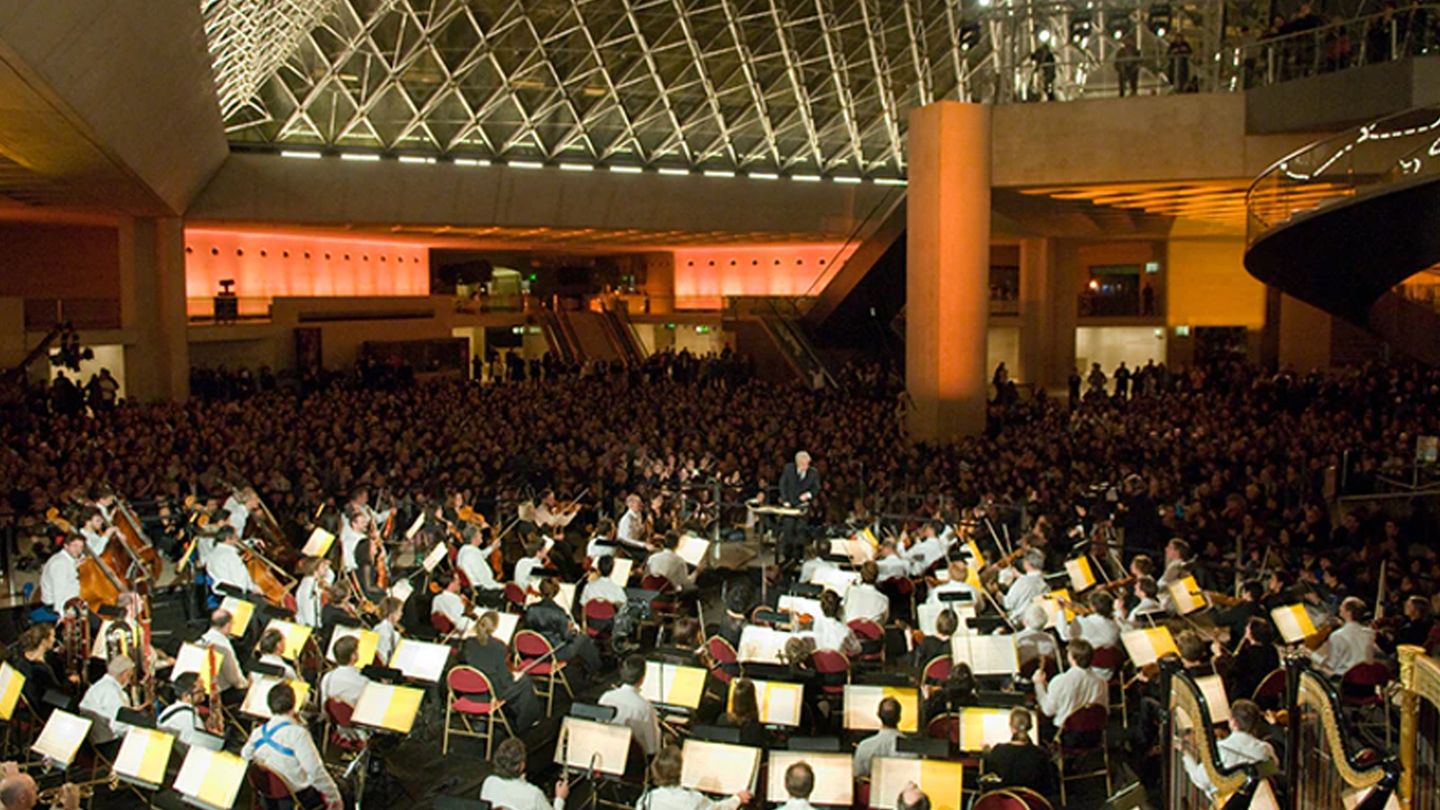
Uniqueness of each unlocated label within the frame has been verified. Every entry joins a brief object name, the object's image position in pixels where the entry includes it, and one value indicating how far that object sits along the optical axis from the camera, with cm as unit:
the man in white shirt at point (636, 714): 898
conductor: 1720
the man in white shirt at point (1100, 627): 1033
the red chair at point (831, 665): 1052
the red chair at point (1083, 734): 900
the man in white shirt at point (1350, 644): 979
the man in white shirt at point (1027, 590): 1171
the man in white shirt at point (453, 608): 1159
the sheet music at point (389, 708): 870
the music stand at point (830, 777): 767
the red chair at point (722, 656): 1044
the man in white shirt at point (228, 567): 1288
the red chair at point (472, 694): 973
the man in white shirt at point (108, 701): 903
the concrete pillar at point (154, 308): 3156
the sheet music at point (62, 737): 841
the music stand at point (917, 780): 748
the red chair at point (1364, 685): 964
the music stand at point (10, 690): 902
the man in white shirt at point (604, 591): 1222
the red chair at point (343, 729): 912
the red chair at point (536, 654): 1080
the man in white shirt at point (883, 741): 811
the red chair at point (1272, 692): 926
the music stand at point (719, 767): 779
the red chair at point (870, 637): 1154
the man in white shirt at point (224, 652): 996
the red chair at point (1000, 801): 707
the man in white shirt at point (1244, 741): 730
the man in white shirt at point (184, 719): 858
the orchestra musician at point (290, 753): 798
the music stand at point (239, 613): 1100
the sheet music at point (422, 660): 969
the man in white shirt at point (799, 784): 702
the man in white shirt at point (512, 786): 741
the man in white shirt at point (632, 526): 1520
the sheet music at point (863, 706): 902
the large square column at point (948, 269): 2409
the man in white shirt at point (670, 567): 1383
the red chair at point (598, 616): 1214
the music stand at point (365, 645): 1022
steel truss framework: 3653
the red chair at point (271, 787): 793
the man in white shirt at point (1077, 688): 905
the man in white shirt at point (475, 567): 1323
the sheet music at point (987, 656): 1002
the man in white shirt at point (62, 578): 1219
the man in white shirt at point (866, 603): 1177
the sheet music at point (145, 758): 799
